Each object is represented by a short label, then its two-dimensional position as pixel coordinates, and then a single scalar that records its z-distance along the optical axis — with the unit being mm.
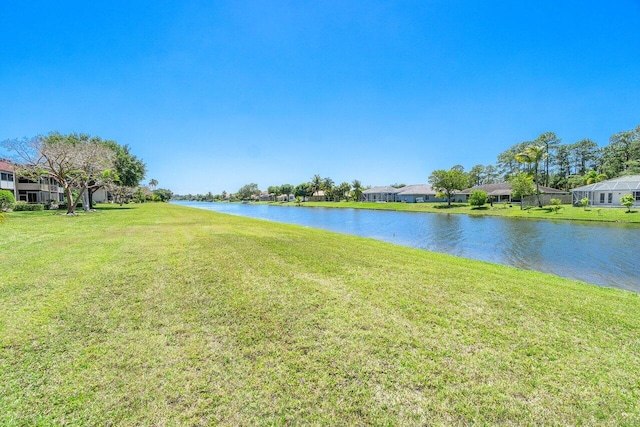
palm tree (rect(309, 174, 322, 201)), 110750
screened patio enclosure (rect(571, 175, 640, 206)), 36812
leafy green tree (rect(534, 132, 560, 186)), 67962
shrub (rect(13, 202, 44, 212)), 30067
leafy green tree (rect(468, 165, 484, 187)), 96875
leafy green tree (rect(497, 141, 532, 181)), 78438
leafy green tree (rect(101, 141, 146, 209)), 39966
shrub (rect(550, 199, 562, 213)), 36997
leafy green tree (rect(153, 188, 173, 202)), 126744
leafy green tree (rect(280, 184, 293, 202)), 140625
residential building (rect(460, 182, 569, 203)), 54728
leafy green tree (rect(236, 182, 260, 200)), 177575
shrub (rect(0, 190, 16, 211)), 26594
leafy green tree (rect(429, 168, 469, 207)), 56344
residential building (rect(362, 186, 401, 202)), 84625
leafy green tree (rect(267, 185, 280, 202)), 146125
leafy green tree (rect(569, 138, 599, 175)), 67938
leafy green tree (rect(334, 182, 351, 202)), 99750
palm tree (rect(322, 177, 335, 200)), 105400
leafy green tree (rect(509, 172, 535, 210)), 43062
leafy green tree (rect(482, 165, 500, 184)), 90875
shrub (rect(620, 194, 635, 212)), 31512
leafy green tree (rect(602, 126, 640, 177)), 54594
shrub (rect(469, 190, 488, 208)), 48762
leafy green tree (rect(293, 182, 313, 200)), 114188
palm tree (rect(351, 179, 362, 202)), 90688
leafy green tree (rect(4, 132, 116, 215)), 24250
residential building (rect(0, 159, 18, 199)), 33906
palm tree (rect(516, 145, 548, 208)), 43625
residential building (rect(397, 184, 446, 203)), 75250
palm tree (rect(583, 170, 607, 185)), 53138
